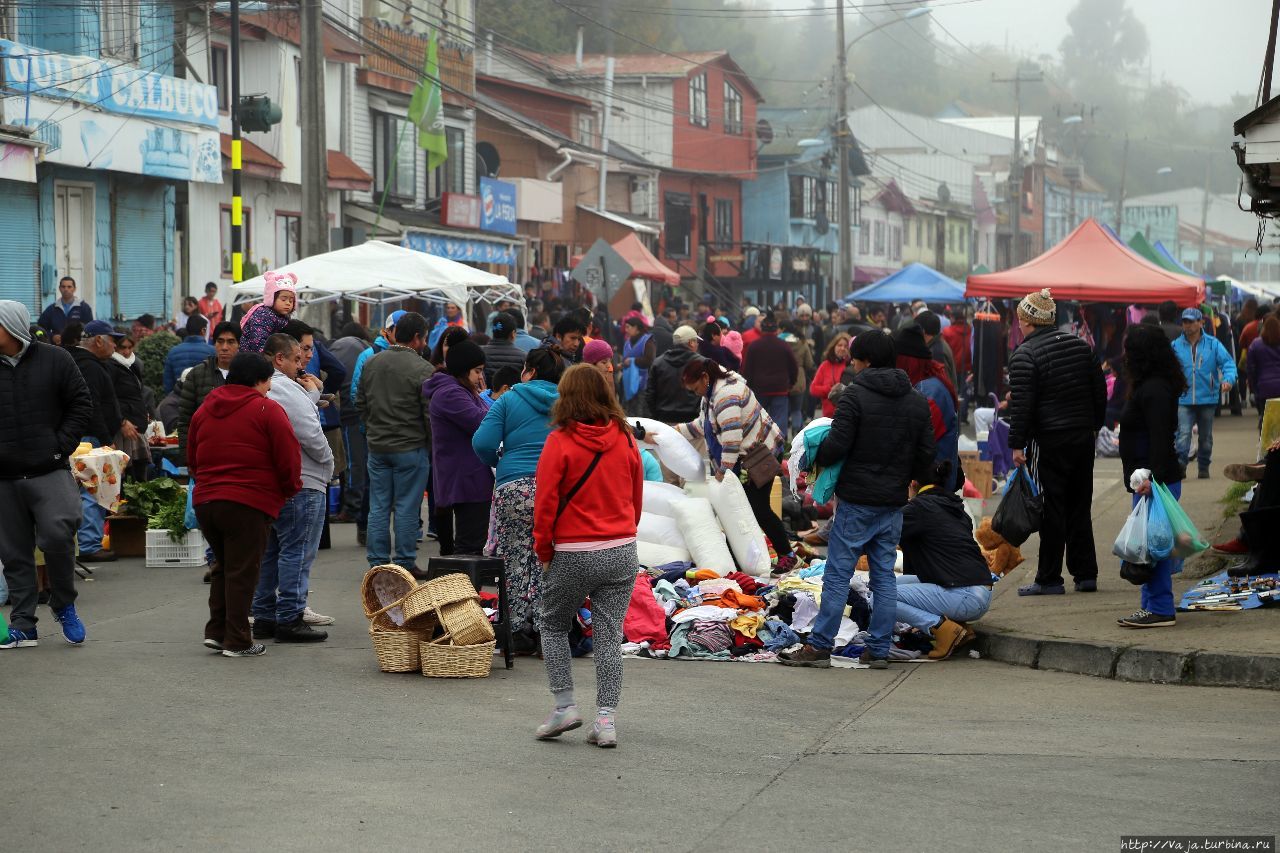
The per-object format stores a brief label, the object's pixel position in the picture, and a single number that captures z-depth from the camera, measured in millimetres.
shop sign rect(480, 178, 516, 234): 36594
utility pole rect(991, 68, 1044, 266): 72062
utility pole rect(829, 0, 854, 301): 41844
